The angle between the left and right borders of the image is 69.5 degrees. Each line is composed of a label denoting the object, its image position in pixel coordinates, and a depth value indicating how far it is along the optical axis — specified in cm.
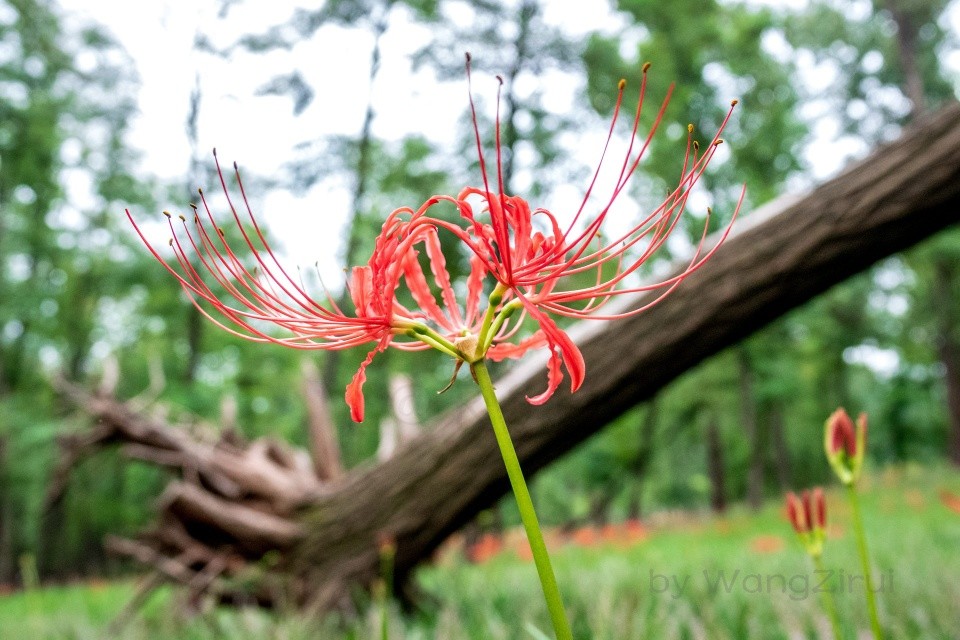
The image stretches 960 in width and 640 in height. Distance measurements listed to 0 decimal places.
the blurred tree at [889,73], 1245
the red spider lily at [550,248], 69
